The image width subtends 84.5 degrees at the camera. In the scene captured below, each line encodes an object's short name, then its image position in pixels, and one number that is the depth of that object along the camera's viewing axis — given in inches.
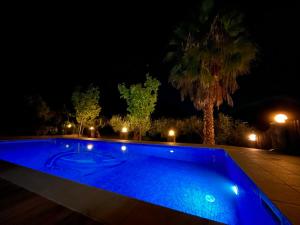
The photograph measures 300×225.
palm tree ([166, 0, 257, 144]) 318.7
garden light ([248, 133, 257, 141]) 288.0
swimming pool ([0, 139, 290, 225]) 108.6
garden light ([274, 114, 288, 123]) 224.5
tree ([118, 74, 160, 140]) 427.5
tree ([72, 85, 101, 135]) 510.6
